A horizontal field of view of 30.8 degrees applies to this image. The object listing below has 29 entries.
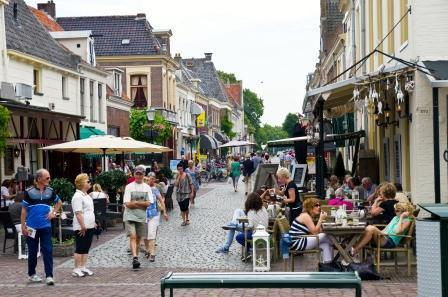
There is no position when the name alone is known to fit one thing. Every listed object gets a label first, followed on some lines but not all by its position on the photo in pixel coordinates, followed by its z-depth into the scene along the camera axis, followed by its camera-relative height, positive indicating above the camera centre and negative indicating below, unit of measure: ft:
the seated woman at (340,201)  52.89 -2.83
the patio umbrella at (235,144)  166.97 +3.60
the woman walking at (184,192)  69.97 -2.62
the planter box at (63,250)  49.62 -5.25
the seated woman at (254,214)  45.88 -3.00
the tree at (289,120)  488.02 +25.01
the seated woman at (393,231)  39.55 -3.55
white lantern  42.52 -4.75
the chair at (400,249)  39.14 -4.37
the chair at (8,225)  50.72 -3.82
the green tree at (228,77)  416.58 +43.48
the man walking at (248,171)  115.75 -1.45
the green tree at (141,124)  148.66 +7.30
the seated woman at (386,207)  44.06 -2.65
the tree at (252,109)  465.88 +30.60
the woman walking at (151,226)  46.89 -3.71
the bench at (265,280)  21.95 -3.29
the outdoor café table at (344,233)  39.37 -3.60
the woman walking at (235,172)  127.34 -1.72
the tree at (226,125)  313.73 +14.08
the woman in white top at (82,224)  40.70 -3.05
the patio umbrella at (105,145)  72.28 +1.67
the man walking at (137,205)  45.16 -2.36
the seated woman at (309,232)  40.09 -3.60
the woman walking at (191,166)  100.95 -0.52
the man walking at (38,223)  38.42 -2.78
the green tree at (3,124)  61.31 +3.13
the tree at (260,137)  529.86 +17.00
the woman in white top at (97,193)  62.28 -2.29
